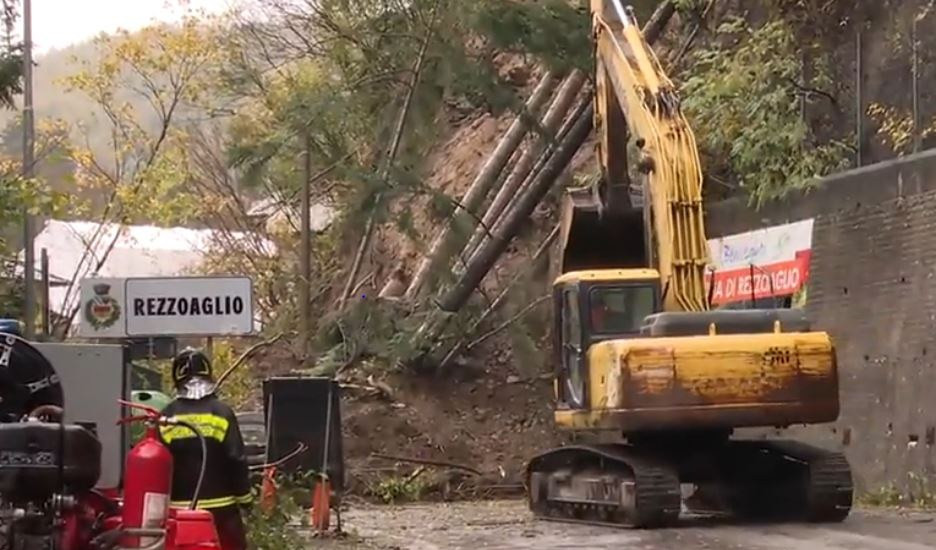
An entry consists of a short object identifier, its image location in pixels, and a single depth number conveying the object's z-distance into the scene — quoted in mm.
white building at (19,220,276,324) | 43844
